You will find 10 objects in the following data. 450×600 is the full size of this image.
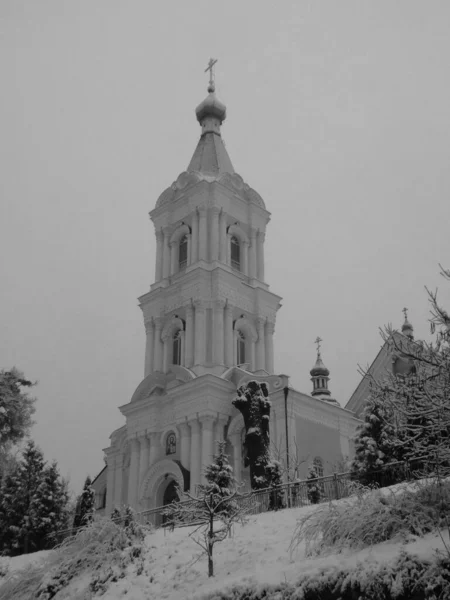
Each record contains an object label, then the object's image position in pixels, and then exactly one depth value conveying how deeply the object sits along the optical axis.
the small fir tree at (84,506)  30.62
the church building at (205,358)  35.38
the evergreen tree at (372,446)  23.66
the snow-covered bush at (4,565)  23.70
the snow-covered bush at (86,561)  19.84
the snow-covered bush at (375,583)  12.05
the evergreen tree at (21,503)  33.38
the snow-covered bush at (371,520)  14.44
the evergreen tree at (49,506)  33.69
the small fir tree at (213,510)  18.20
